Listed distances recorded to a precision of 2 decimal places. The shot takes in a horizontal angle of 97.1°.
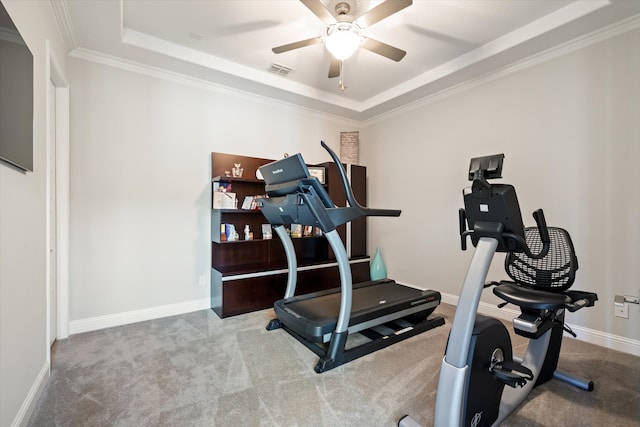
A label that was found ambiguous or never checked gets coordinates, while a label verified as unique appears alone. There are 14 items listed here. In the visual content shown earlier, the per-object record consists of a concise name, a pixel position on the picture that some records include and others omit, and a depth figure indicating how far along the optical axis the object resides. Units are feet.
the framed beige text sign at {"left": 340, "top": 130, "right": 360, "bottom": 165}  15.30
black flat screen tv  4.00
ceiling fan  6.36
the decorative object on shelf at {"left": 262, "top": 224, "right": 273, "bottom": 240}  12.47
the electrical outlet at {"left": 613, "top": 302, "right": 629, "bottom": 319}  7.77
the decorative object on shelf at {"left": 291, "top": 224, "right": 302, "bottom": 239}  12.88
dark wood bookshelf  10.50
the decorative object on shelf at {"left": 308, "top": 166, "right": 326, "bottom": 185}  13.65
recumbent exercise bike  4.37
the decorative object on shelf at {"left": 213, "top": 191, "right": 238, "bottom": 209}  10.85
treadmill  6.97
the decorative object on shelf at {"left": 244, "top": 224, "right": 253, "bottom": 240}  11.85
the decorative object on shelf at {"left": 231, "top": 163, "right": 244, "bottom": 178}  11.75
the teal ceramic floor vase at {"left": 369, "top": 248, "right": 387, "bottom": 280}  14.14
